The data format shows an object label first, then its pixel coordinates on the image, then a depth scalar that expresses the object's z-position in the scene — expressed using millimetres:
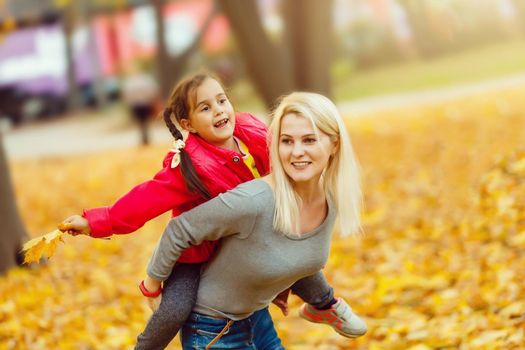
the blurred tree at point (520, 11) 28938
